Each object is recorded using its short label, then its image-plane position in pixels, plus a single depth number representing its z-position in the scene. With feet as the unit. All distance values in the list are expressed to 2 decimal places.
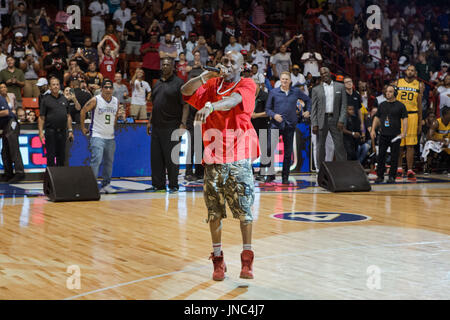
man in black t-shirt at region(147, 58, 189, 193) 43.42
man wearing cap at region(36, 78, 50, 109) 56.18
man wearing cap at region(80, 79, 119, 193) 42.42
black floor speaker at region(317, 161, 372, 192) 44.70
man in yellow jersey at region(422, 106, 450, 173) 57.06
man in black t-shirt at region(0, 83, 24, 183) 49.24
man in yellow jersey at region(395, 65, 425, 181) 53.26
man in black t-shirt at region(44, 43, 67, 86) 60.54
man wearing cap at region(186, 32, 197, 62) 66.85
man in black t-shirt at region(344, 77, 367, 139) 50.39
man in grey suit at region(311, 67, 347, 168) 48.57
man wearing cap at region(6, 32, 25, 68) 61.72
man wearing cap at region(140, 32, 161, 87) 65.67
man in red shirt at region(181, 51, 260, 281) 22.17
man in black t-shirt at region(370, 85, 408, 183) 48.85
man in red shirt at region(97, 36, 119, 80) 63.21
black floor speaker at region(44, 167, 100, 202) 39.96
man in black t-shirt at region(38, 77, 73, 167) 46.52
